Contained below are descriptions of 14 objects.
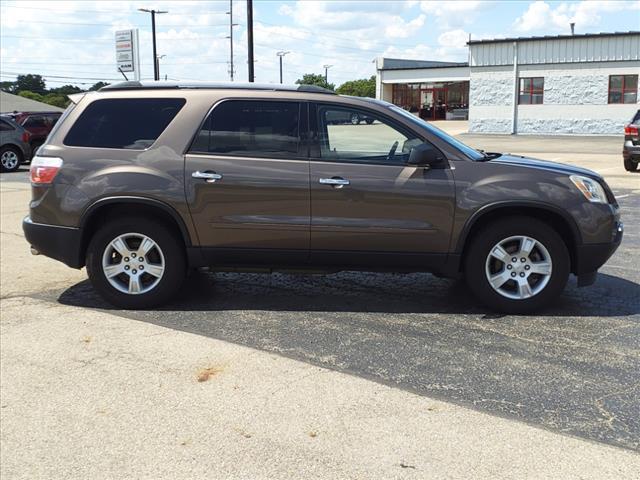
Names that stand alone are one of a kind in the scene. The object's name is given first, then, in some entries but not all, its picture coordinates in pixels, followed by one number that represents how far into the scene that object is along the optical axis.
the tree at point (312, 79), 92.22
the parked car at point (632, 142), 16.03
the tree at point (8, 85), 93.94
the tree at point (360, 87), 81.04
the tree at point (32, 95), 76.12
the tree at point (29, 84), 92.81
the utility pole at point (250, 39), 25.23
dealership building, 34.06
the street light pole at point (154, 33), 46.12
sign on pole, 64.00
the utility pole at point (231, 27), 44.28
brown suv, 5.38
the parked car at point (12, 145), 20.14
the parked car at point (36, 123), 22.27
